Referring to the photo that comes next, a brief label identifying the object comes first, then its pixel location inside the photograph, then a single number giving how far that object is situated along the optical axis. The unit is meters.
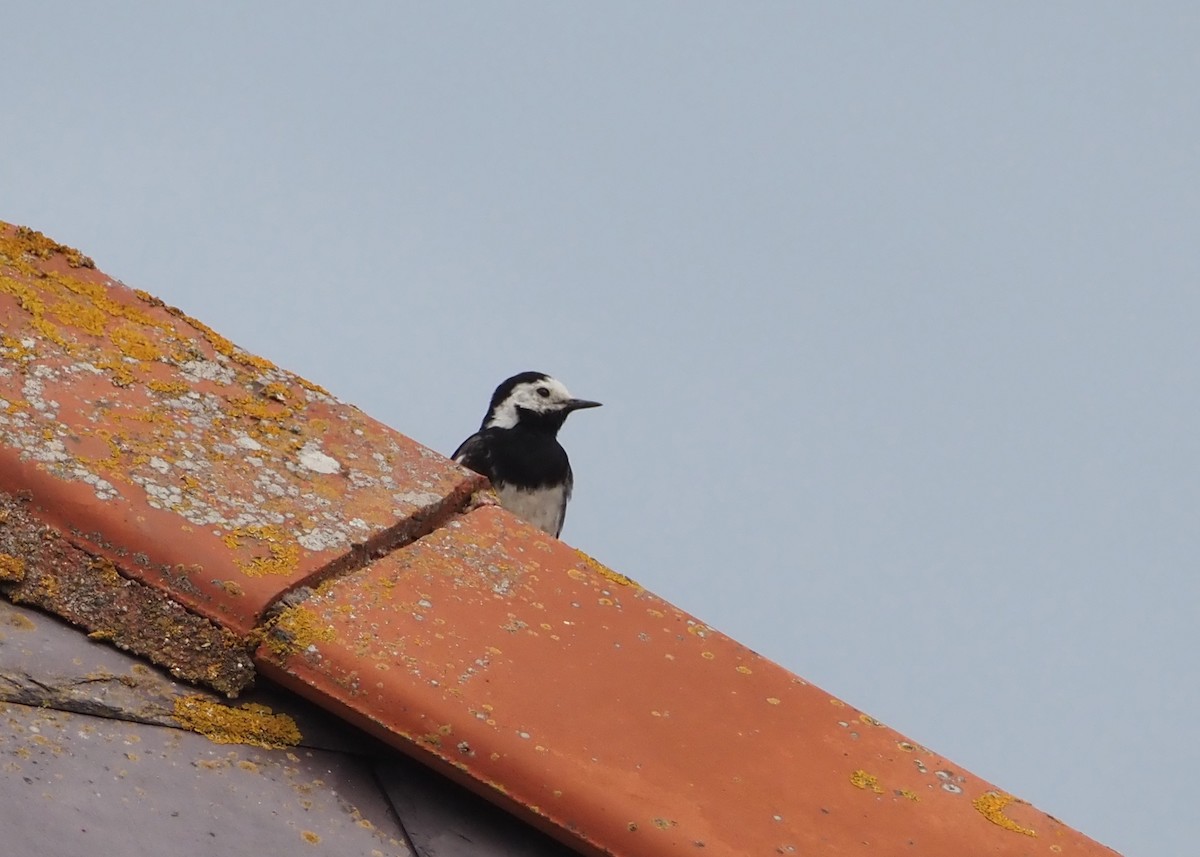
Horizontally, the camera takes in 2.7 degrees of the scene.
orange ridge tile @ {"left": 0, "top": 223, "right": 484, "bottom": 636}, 4.14
